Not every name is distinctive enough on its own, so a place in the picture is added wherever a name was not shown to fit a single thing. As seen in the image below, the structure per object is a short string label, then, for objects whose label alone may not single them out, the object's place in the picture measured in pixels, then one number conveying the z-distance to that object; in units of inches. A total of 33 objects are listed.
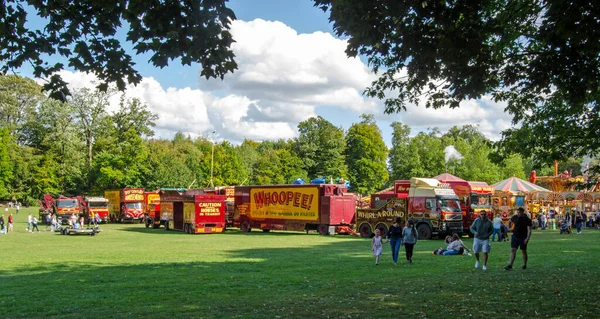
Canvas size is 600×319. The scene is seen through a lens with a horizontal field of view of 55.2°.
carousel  1897.1
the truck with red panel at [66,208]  2084.6
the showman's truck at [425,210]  1291.8
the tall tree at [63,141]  3316.9
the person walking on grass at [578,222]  1485.0
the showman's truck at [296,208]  1489.9
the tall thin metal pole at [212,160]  3203.2
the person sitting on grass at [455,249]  861.8
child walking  730.2
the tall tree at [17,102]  3376.0
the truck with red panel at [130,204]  2289.6
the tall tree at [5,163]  3272.6
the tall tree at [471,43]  382.3
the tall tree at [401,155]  3371.1
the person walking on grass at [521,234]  629.3
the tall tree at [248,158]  3841.0
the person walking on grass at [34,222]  1726.7
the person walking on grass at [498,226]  1192.2
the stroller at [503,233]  1205.7
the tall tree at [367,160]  3540.8
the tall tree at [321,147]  3607.3
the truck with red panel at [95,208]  2241.3
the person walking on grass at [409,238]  743.1
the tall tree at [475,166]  3070.9
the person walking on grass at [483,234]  642.8
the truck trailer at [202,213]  1598.2
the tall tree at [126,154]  2967.5
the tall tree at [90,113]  3129.9
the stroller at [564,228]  1496.1
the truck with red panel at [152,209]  1931.6
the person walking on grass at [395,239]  748.0
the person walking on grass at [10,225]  1717.5
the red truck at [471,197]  1441.9
